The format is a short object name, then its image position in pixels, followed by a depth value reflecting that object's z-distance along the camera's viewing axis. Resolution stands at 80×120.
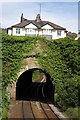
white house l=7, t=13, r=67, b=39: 48.53
